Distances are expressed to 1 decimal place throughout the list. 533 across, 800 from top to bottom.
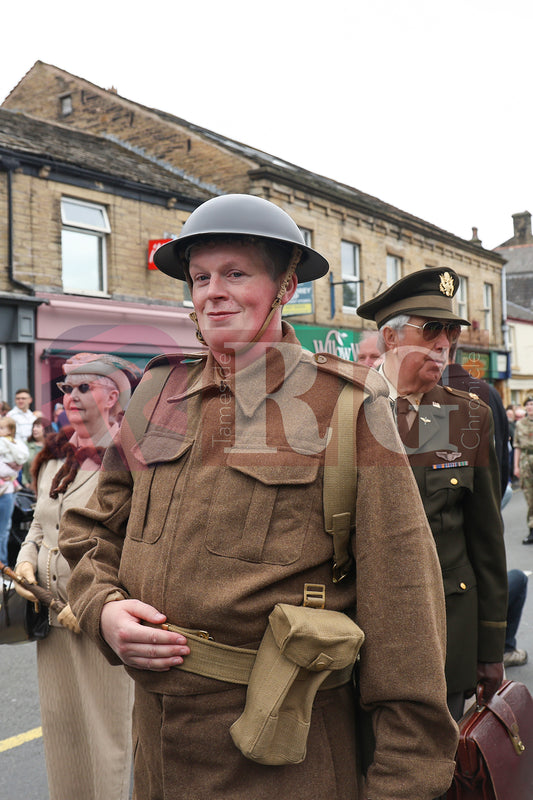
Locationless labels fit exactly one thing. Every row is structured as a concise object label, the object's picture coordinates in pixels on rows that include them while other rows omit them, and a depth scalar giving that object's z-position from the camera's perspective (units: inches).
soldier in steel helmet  56.5
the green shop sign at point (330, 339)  695.7
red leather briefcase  78.3
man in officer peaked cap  96.5
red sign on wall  559.5
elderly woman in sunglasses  107.2
